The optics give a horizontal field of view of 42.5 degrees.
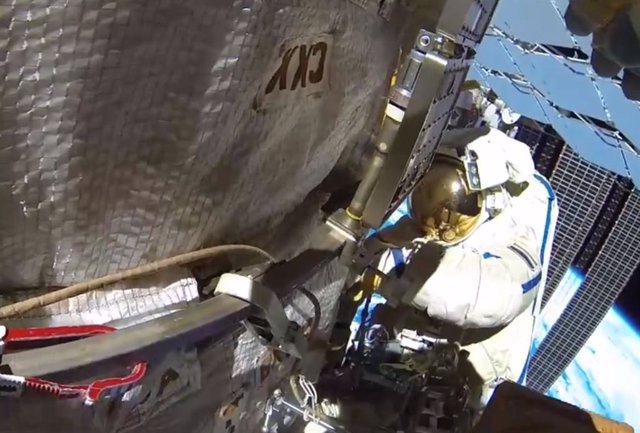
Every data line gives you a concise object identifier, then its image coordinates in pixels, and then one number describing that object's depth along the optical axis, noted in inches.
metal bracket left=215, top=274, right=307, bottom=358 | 25.9
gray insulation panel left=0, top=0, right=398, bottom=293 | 19.4
